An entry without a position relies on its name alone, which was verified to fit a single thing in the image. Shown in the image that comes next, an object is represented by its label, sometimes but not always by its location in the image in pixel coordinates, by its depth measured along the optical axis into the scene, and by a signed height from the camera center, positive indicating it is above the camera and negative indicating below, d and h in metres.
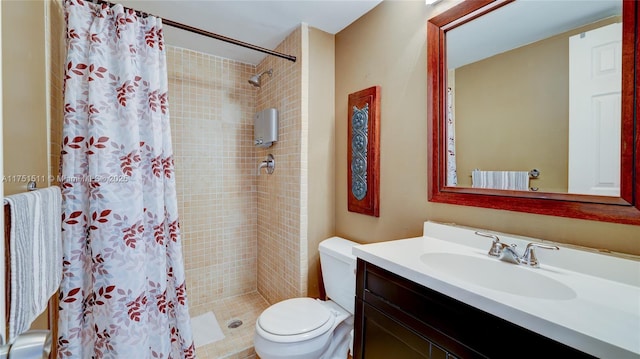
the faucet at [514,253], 0.94 -0.31
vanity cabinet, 0.64 -0.48
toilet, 1.28 -0.81
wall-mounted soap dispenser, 2.03 +0.40
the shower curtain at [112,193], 1.17 -0.08
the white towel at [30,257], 0.64 -0.23
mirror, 0.82 +0.25
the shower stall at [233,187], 1.94 -0.10
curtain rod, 1.38 +0.84
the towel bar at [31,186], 0.87 -0.03
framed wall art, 1.61 +0.15
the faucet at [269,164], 2.16 +0.10
